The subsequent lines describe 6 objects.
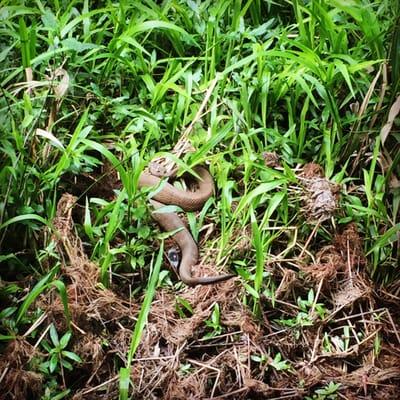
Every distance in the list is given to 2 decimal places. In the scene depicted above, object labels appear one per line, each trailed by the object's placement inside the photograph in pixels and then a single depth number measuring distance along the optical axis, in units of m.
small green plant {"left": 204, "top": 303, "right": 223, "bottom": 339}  3.64
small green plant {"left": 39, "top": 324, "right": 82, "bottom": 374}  3.40
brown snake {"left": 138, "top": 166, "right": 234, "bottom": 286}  3.77
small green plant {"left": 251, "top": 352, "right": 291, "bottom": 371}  3.59
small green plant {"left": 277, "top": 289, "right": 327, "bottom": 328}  3.71
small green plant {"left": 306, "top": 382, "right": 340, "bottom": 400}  3.55
